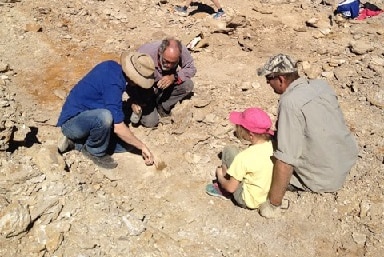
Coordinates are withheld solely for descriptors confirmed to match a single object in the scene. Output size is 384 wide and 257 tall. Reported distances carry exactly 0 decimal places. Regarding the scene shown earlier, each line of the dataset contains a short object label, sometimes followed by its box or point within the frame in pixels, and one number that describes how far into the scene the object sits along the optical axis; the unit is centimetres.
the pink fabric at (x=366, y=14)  895
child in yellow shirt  393
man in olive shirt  371
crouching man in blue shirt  455
